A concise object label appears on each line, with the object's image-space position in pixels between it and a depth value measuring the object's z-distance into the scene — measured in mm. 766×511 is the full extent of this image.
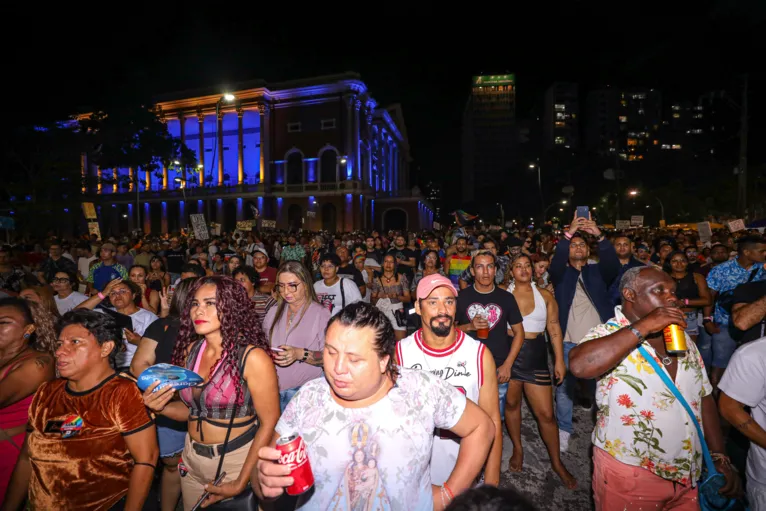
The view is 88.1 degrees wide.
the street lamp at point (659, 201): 39669
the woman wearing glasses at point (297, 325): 3664
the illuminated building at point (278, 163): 46531
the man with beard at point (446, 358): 2600
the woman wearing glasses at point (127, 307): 4074
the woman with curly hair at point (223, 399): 2436
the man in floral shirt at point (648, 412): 2295
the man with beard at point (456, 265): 8190
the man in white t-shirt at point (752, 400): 2322
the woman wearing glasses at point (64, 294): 5004
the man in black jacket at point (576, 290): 4516
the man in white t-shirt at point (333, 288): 5383
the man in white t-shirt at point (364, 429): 1779
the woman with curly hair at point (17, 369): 2570
